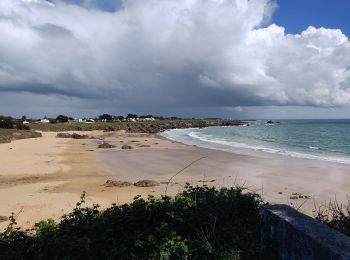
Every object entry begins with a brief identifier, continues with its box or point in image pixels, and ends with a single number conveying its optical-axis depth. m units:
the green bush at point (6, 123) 62.05
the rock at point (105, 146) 39.05
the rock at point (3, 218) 10.79
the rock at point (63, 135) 58.41
